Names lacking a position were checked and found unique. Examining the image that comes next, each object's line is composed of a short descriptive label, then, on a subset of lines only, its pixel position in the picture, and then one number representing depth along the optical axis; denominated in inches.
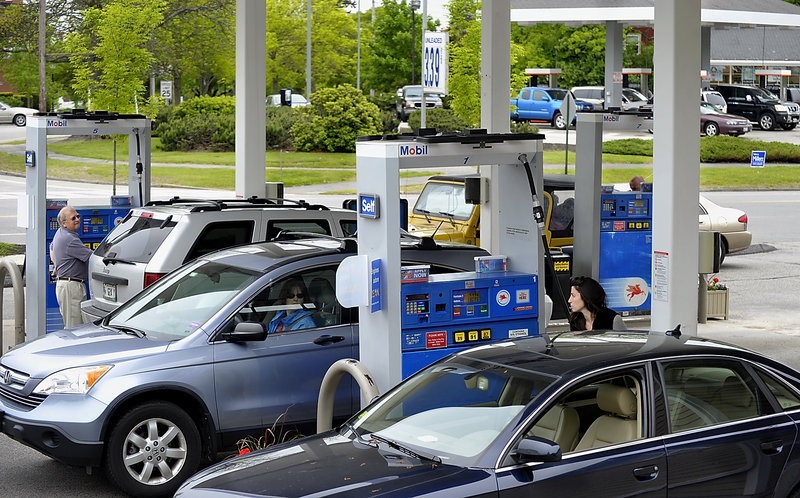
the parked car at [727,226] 774.5
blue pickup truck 2018.9
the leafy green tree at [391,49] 2588.6
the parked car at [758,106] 2122.3
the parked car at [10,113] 2423.7
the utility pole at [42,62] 1677.5
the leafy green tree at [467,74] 1341.0
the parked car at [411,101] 2108.8
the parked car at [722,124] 1904.5
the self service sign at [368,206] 320.8
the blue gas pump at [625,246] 586.6
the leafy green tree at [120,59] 968.9
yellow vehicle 634.8
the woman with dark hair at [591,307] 338.6
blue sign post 1382.1
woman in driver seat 341.4
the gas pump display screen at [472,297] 344.2
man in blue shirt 478.9
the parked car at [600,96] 1988.2
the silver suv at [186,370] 307.4
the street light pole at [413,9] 2204.7
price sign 1088.8
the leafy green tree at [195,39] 2032.5
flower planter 627.2
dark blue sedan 213.6
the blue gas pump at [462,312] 334.0
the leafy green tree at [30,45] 2039.9
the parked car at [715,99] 2039.6
